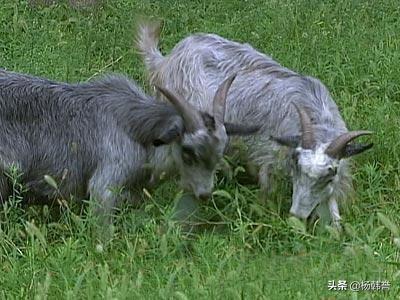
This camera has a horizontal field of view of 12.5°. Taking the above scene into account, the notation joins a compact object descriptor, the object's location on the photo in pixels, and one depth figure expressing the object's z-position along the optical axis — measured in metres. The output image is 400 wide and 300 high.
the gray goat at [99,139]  11.84
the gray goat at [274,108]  12.08
